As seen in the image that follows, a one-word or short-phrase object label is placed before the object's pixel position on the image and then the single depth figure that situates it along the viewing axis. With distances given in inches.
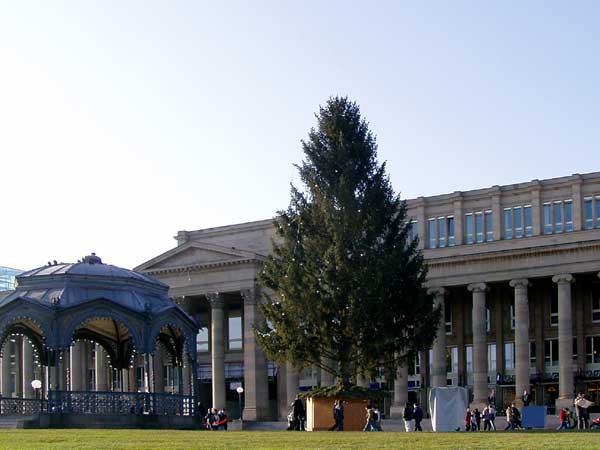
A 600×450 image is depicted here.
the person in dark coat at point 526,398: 3556.8
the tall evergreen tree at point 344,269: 2305.6
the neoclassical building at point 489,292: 3863.2
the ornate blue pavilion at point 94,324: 2111.2
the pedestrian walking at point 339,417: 2187.5
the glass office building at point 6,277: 7219.5
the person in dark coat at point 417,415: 2556.3
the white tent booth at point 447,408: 2311.8
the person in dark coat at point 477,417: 3023.1
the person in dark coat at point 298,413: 2465.6
